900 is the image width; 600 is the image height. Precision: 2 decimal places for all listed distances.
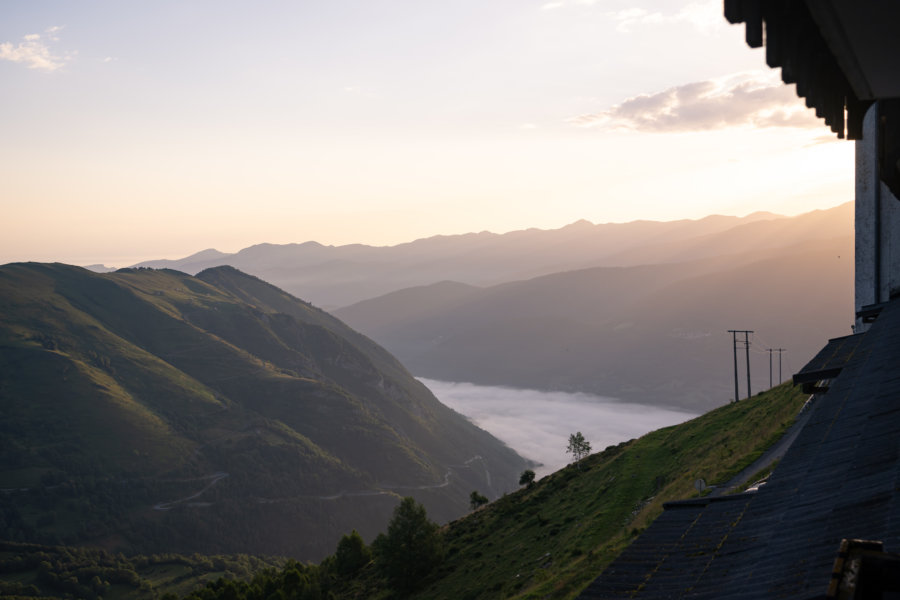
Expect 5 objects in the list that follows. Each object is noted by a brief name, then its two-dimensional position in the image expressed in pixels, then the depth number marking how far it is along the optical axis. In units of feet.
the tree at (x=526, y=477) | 297.00
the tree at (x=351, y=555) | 274.36
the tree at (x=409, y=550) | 197.57
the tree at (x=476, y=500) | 318.98
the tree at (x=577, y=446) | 360.30
